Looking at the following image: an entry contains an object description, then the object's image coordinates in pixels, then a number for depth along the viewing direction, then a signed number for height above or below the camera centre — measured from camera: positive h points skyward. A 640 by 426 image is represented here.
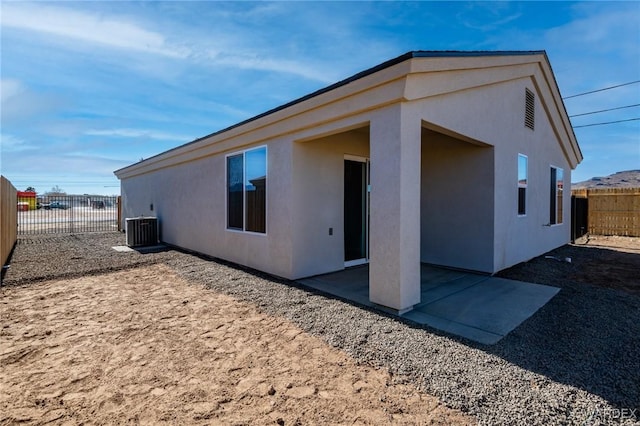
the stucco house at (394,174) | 4.18 +0.64
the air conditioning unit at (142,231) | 10.70 -0.88
